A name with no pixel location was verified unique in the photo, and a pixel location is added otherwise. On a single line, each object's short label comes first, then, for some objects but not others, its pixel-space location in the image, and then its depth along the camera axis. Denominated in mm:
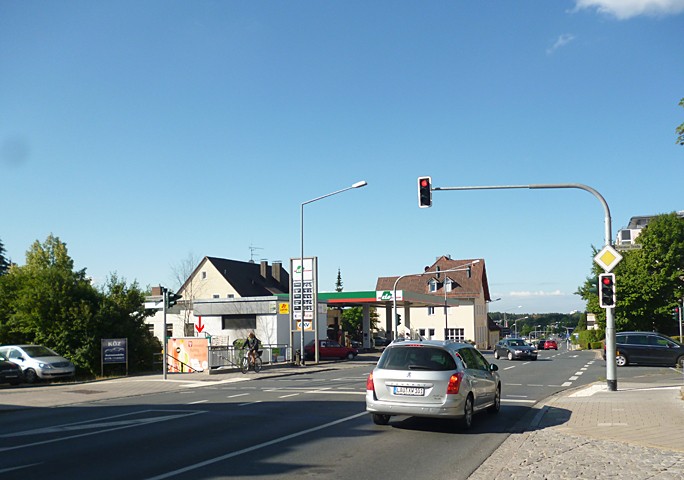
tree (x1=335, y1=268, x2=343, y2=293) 150362
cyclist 30766
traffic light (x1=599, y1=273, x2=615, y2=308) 17578
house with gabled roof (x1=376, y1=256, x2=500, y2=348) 87188
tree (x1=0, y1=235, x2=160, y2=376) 33281
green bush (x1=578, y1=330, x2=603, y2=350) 74562
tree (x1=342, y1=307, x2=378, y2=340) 78062
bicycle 30456
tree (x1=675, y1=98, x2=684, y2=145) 17609
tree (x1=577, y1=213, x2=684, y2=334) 59562
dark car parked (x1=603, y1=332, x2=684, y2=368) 30859
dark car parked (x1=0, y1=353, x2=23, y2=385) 25859
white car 27188
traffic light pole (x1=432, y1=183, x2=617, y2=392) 18031
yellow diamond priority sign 17688
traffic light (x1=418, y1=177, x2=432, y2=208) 21219
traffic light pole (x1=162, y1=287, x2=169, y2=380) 26111
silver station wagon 11594
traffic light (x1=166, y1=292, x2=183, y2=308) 26188
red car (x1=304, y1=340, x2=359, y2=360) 44312
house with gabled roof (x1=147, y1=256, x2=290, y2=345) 45812
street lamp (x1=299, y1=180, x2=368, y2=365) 34625
